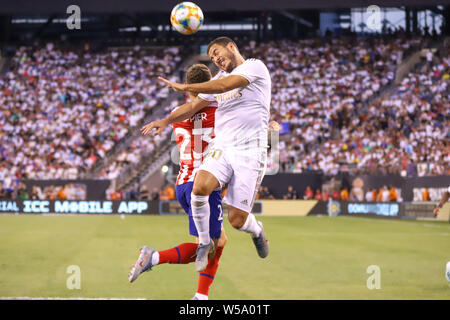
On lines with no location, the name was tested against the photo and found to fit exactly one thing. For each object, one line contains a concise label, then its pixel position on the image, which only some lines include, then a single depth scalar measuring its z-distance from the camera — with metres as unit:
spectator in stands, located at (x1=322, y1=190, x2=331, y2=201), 29.20
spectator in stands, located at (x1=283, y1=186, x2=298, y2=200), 28.89
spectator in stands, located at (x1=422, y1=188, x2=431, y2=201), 24.00
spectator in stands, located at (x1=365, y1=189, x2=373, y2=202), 27.64
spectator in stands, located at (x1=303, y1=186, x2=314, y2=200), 28.89
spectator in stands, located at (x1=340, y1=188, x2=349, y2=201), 28.58
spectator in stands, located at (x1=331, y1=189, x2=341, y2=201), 28.91
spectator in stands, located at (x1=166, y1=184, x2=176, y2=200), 29.56
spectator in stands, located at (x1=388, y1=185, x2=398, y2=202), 26.42
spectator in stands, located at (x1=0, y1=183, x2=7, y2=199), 29.60
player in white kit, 6.19
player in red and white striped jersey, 6.40
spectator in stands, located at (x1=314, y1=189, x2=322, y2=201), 29.10
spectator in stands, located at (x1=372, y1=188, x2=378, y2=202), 27.35
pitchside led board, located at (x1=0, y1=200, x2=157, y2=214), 29.06
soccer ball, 7.70
